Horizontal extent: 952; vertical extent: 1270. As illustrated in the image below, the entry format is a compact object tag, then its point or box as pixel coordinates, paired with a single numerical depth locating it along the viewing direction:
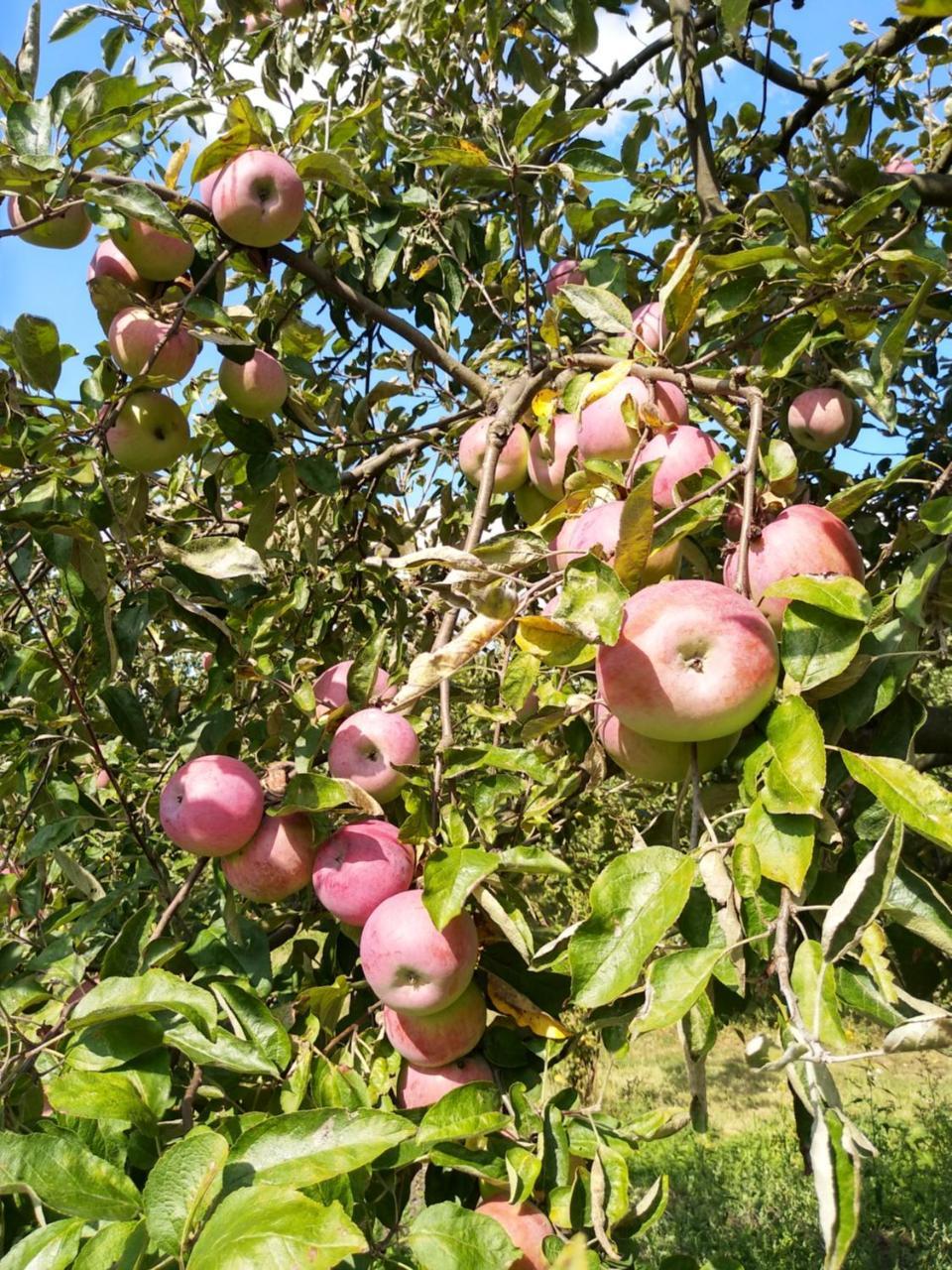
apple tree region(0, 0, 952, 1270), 0.80
